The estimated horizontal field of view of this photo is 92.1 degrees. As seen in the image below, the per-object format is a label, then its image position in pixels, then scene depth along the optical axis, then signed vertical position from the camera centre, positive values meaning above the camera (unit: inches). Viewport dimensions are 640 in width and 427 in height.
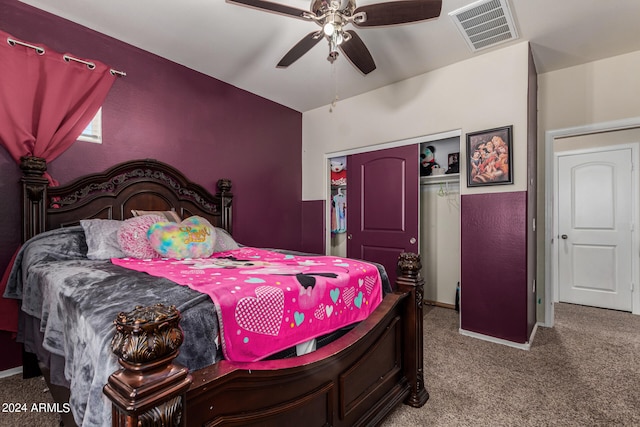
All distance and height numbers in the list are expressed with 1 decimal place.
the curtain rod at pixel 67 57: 82.6 +46.6
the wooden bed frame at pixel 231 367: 25.5 -19.5
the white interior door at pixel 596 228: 142.9 -6.3
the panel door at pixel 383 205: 133.8 +4.9
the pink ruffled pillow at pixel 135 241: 80.6 -6.9
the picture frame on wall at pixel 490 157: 106.0 +20.8
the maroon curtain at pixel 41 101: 81.4 +32.8
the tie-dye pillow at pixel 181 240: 80.6 -6.6
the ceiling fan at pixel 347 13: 66.7 +45.6
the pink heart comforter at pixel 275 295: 41.9 -12.8
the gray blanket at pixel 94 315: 32.4 -13.5
